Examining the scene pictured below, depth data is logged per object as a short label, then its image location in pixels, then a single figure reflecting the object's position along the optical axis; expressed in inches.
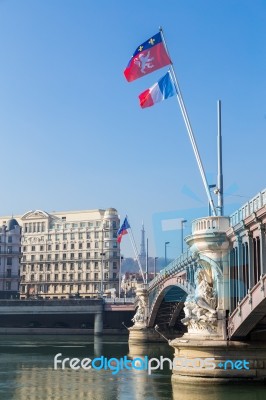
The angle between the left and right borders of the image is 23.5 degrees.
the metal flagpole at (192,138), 1887.3
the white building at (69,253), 6688.0
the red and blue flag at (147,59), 1814.1
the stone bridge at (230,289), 1632.6
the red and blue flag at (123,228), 4138.8
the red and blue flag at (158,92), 1867.6
